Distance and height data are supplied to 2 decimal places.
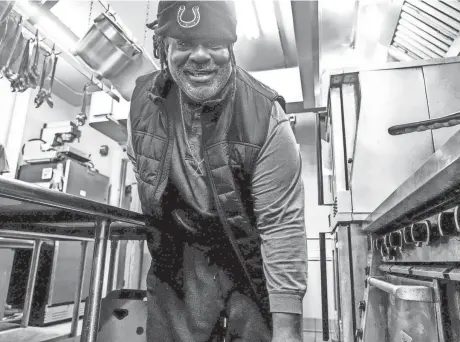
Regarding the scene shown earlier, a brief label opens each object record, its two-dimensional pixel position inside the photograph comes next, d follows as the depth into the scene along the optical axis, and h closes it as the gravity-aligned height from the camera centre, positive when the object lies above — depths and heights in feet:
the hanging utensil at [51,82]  10.66 +4.97
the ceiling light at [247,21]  9.46 +6.82
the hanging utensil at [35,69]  9.93 +5.08
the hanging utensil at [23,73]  9.72 +4.79
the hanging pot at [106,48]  8.31 +4.93
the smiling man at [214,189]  3.60 +0.69
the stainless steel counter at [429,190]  2.03 +0.49
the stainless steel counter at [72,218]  3.04 +0.39
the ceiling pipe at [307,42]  10.83 +7.18
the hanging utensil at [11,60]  8.91 +4.80
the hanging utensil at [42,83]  10.35 +4.81
